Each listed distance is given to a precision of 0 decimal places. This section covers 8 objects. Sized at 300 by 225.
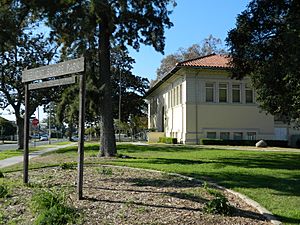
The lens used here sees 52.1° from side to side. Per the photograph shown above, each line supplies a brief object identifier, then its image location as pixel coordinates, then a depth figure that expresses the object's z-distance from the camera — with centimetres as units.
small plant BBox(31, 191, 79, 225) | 477
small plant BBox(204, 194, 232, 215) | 529
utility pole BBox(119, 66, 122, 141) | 4599
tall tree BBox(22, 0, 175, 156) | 1392
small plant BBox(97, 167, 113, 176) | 919
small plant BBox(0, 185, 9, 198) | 635
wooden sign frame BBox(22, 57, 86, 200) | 639
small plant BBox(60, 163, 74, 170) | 1018
